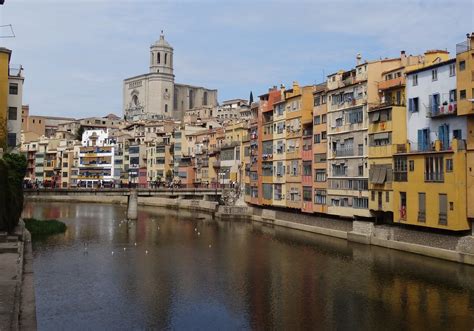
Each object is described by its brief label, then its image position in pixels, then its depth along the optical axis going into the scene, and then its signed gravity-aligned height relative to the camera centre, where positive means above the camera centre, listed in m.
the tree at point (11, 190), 34.81 -0.44
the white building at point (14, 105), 51.09 +7.40
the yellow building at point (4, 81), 47.75 +8.95
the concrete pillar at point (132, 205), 71.50 -2.63
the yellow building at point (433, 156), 37.66 +2.39
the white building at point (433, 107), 39.91 +6.25
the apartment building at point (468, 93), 37.16 +6.70
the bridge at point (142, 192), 68.44 -0.97
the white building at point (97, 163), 118.81 +4.71
